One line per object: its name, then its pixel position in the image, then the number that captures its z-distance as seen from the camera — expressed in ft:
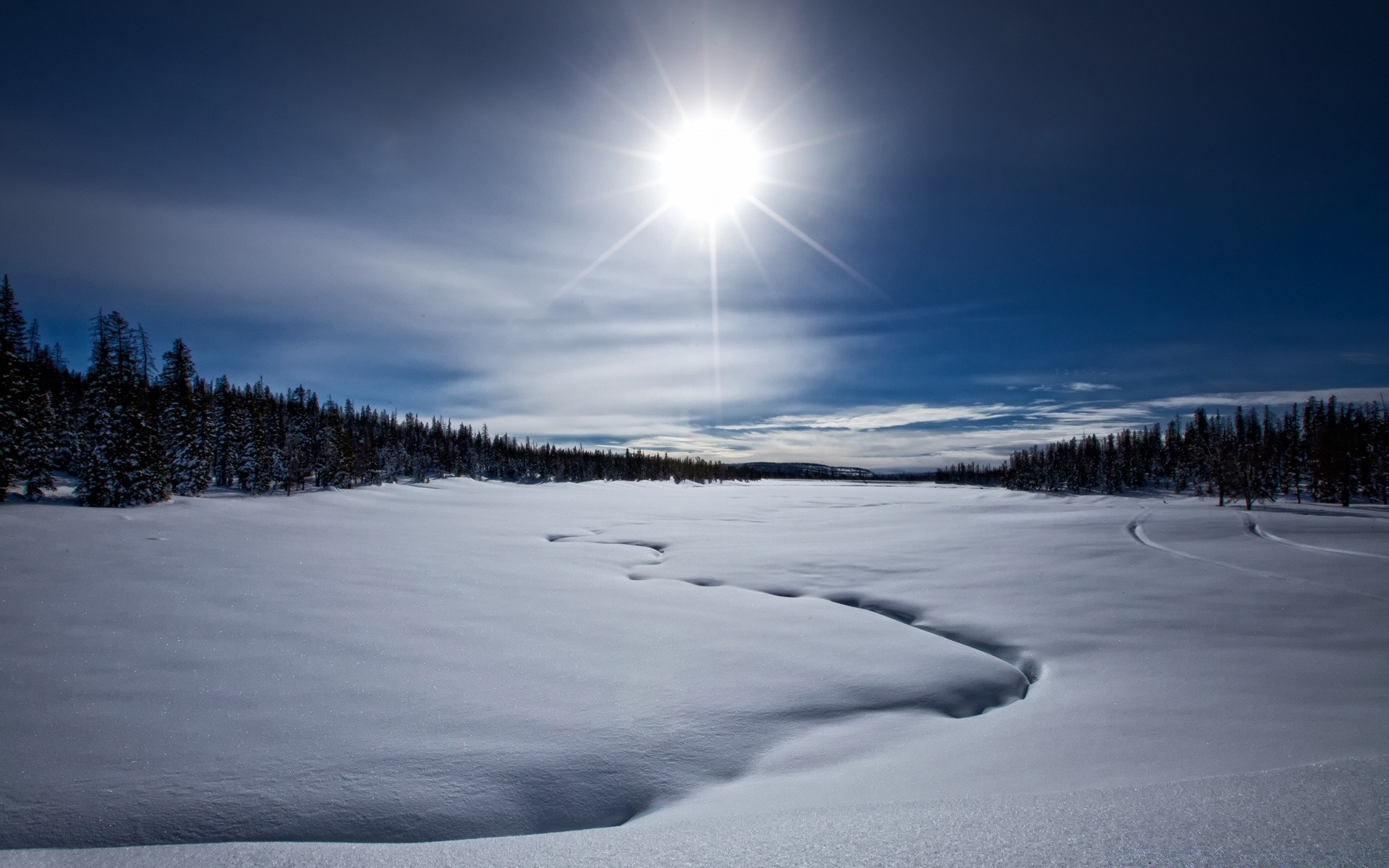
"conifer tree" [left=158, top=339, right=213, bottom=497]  116.88
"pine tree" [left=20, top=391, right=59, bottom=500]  86.74
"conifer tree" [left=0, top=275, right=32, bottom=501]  79.25
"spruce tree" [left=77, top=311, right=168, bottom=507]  86.94
